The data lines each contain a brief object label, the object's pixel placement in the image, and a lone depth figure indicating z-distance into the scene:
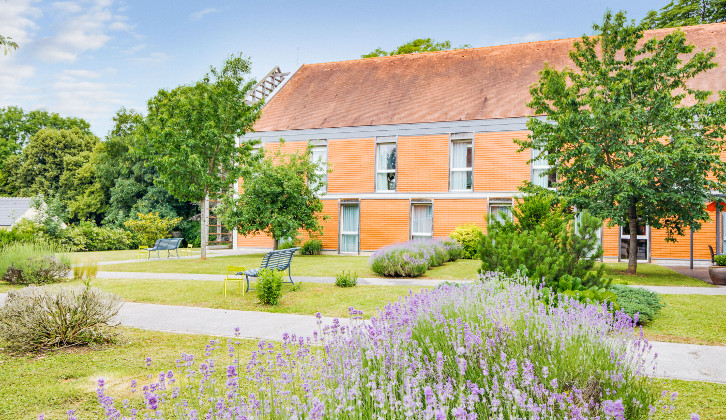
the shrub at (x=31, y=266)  12.03
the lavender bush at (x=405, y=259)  13.32
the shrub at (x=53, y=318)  5.98
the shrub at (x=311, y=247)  22.83
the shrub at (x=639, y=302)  7.36
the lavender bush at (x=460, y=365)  2.81
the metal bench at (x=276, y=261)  10.23
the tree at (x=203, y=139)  18.09
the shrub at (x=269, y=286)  8.84
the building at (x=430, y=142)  21.09
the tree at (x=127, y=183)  34.31
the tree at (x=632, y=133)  12.77
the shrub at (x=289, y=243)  21.08
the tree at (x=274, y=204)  20.23
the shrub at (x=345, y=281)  11.15
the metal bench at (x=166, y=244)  19.90
